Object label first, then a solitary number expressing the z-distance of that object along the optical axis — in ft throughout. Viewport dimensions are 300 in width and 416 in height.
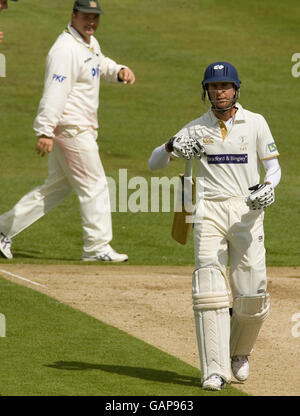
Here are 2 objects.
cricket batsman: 61.05
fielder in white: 89.86
